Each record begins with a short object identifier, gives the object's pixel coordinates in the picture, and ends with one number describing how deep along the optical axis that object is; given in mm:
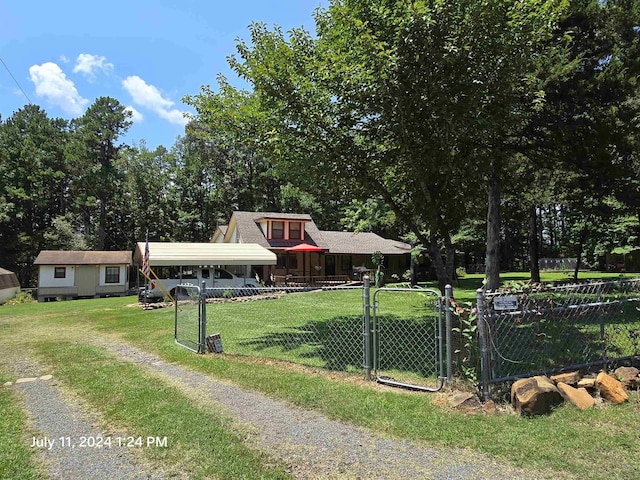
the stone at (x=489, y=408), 4228
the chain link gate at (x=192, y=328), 7547
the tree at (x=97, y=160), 38688
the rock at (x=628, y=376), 4816
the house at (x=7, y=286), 23450
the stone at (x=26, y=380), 6009
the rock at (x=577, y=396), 4277
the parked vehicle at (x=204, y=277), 19047
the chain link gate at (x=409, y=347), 5113
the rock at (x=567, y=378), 4793
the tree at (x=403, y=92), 6215
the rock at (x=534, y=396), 4156
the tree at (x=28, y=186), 35406
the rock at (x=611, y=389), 4402
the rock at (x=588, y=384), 4672
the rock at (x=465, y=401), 4359
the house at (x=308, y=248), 28391
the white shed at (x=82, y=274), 25875
